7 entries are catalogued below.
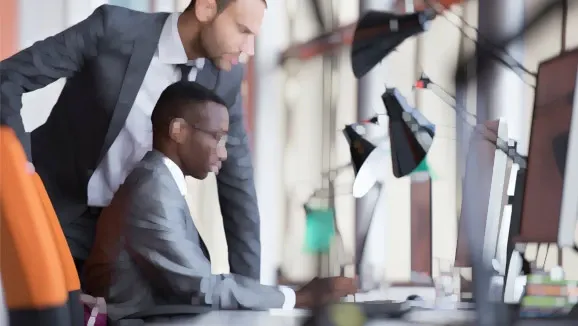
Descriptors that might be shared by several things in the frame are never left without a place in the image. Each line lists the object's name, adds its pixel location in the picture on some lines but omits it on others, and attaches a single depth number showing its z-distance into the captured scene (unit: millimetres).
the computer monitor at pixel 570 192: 3777
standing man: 4102
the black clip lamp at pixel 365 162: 3987
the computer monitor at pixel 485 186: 3877
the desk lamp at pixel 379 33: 3977
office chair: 3941
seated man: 4004
